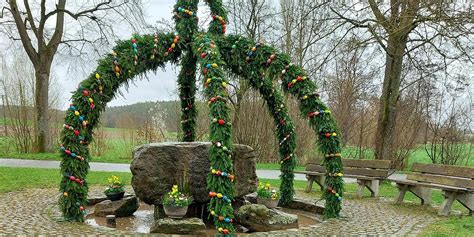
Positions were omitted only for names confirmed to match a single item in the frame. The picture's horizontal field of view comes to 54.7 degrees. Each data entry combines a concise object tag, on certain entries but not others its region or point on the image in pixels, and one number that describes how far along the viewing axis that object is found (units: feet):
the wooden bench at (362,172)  36.65
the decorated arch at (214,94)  22.13
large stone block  26.00
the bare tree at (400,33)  35.58
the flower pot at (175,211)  24.25
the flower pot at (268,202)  29.32
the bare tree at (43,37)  70.23
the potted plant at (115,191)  29.17
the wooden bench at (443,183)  29.55
